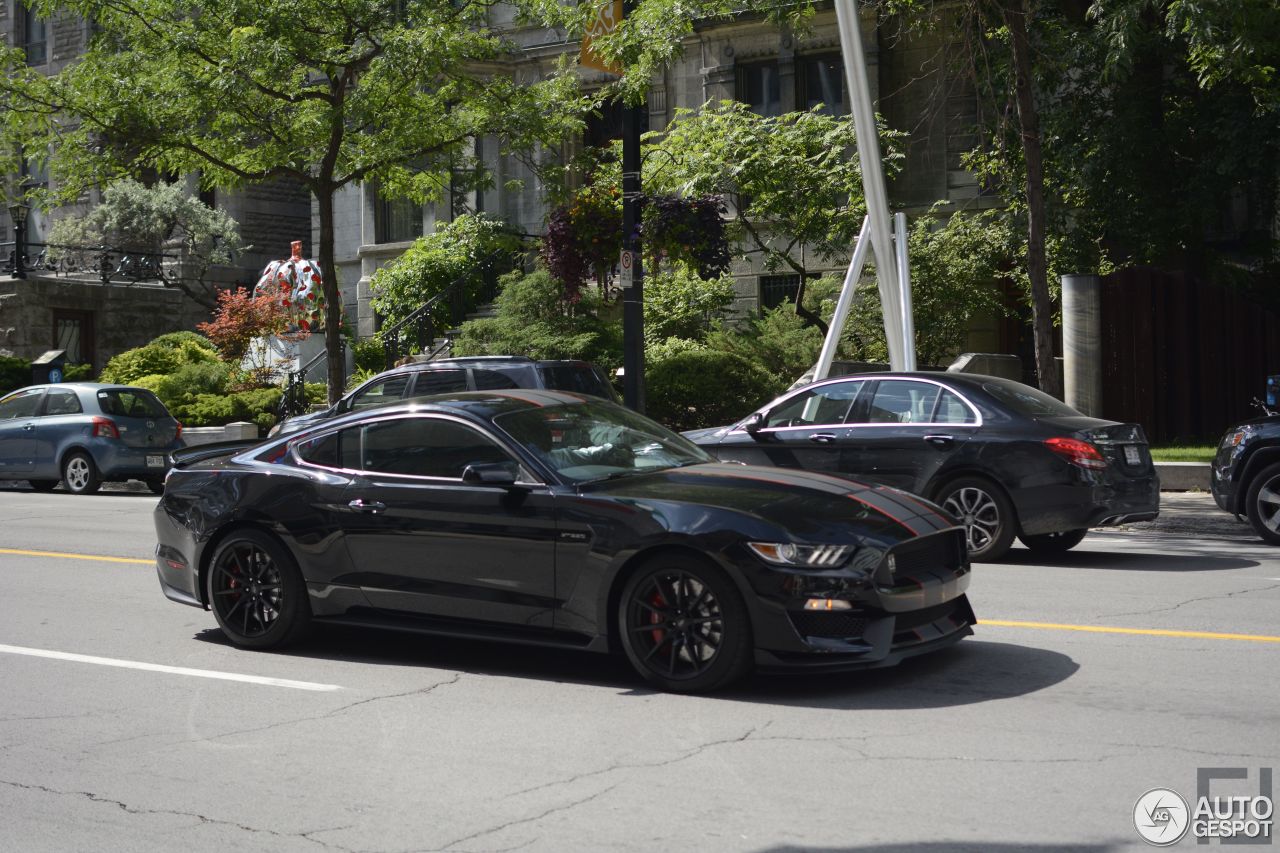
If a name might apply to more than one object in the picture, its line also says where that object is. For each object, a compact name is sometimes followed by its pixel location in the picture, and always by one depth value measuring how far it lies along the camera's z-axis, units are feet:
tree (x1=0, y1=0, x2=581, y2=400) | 67.82
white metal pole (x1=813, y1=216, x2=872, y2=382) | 57.57
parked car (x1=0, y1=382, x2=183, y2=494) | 68.69
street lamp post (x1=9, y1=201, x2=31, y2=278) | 104.99
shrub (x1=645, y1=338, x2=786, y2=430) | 72.18
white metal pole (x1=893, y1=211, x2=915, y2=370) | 55.88
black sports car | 21.98
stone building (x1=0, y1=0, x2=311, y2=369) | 112.07
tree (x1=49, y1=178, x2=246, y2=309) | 125.70
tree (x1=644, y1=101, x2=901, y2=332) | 76.33
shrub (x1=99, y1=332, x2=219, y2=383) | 97.91
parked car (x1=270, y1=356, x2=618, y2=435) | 54.54
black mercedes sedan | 36.83
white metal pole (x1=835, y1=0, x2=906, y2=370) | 53.26
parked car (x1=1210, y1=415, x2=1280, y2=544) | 40.73
